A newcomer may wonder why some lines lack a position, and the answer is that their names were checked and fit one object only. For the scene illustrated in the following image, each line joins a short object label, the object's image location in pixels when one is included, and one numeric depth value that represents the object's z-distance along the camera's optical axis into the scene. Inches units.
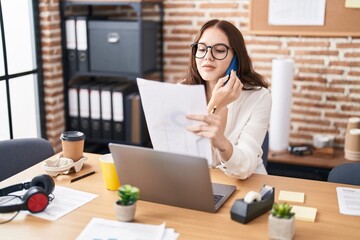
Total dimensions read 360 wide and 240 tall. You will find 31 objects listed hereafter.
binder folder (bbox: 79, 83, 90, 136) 137.1
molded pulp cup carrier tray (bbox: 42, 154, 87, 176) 70.9
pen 69.4
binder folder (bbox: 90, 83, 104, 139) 135.5
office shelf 128.9
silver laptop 54.9
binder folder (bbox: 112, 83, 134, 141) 132.9
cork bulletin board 121.7
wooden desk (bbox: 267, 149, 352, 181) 118.9
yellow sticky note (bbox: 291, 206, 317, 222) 56.6
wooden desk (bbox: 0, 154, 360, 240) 52.9
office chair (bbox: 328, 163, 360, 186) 74.0
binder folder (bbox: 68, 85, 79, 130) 138.8
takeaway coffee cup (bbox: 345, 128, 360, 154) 117.8
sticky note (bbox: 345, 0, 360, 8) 119.7
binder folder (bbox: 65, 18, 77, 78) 134.0
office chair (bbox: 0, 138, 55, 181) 82.7
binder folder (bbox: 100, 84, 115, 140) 134.2
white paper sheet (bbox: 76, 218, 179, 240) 52.1
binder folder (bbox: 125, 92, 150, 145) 132.3
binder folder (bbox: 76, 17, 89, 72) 132.1
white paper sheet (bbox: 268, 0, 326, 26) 123.6
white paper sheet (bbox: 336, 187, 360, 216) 59.3
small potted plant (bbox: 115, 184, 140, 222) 55.4
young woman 68.8
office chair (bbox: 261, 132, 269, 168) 88.8
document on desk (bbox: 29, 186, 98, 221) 58.1
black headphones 57.7
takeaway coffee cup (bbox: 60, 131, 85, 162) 74.2
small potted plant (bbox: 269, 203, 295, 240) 50.4
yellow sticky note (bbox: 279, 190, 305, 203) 62.2
